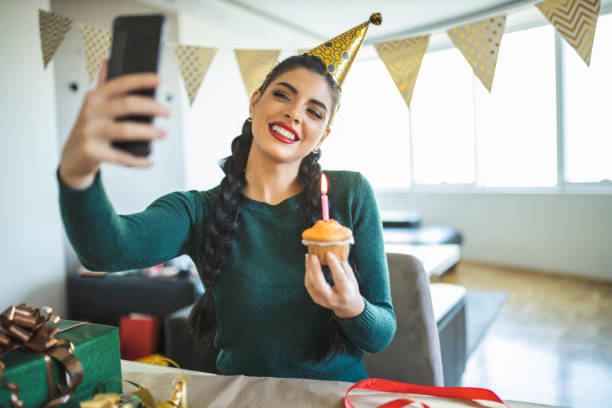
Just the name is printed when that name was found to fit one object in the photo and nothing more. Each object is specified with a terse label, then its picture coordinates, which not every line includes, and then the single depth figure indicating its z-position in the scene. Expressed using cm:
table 75
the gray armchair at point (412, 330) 131
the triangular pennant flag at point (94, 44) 224
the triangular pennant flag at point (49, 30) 208
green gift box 63
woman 104
